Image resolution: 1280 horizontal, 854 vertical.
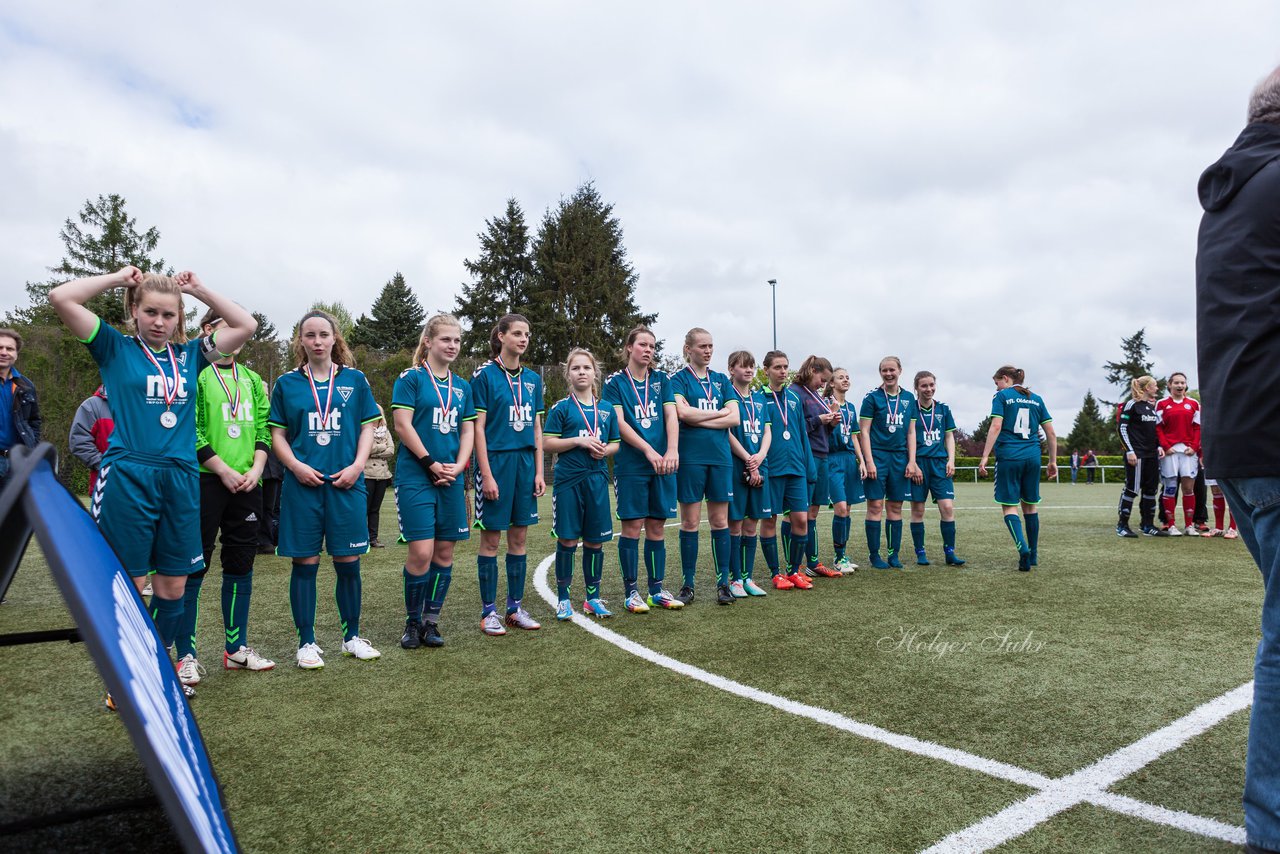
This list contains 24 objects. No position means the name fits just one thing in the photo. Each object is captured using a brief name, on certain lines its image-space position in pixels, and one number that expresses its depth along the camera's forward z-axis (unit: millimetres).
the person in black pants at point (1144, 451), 10953
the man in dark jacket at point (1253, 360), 2189
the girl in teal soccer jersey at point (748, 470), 6926
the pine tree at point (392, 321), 56188
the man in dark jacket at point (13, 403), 6344
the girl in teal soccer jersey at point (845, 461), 8656
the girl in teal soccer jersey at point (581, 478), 5875
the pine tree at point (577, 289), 43219
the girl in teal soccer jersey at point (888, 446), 8445
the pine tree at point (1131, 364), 56188
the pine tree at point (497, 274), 46750
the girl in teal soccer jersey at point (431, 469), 5141
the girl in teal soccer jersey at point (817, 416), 8375
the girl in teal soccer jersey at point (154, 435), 3766
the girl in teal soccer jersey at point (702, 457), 6496
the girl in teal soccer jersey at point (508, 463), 5562
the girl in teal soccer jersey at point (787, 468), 7289
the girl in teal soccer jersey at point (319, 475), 4652
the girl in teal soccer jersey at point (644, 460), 6176
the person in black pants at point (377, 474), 9773
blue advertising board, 1185
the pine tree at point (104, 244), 47719
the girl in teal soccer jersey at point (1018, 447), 8172
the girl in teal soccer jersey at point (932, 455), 8594
